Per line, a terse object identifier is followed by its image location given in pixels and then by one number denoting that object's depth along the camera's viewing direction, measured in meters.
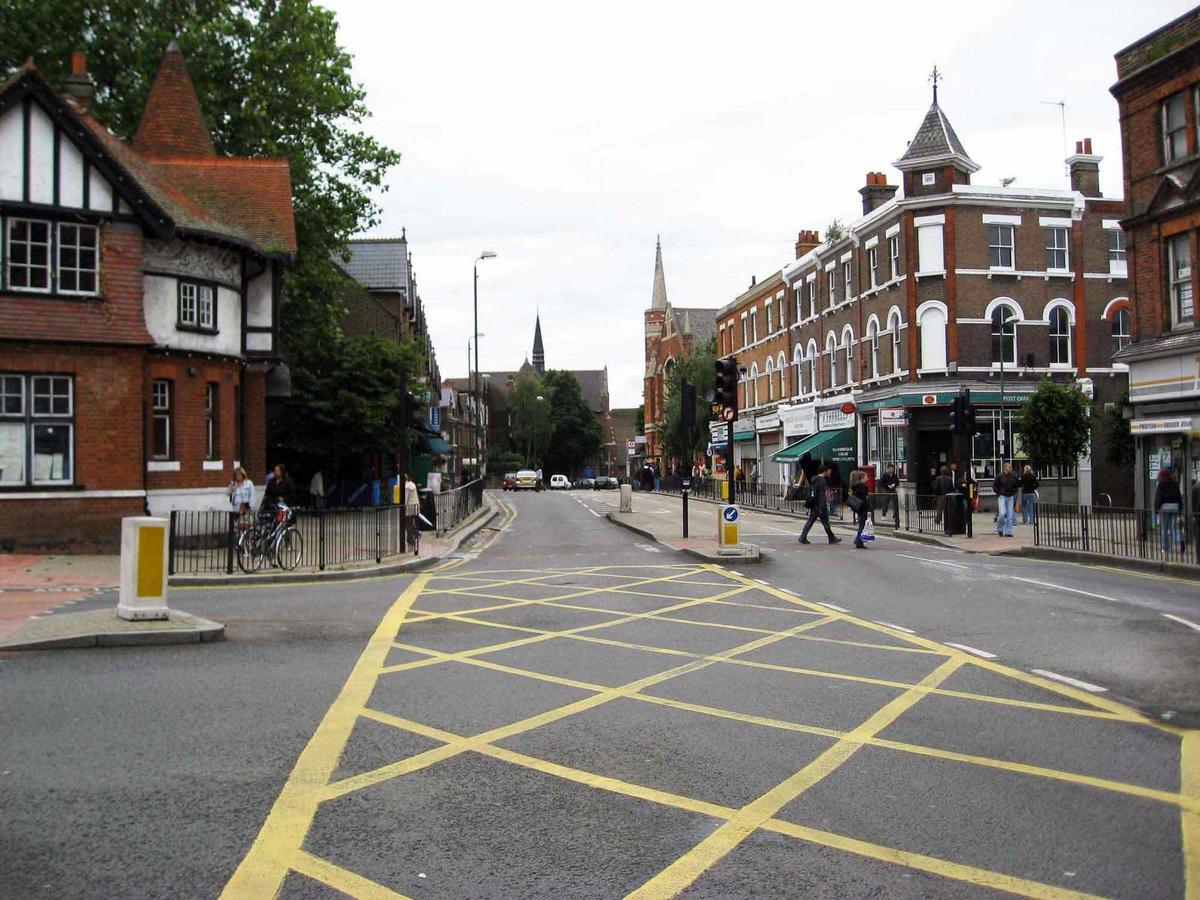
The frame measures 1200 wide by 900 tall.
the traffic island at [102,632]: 10.06
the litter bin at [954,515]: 26.53
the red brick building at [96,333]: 19.97
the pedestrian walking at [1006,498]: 25.31
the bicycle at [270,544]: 18.28
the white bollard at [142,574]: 11.03
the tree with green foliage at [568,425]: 117.06
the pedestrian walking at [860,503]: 22.84
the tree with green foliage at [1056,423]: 30.84
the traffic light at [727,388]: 20.95
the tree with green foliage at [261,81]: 29.38
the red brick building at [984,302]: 37.34
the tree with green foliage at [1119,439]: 28.75
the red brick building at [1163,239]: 23.09
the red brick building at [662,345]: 90.44
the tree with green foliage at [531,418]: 112.62
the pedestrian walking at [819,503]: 23.83
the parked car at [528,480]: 83.25
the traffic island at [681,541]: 19.92
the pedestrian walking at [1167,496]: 19.30
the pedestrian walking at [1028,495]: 27.77
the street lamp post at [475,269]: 42.20
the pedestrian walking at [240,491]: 21.31
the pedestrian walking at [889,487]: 33.41
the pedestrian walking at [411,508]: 21.88
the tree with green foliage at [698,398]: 61.44
